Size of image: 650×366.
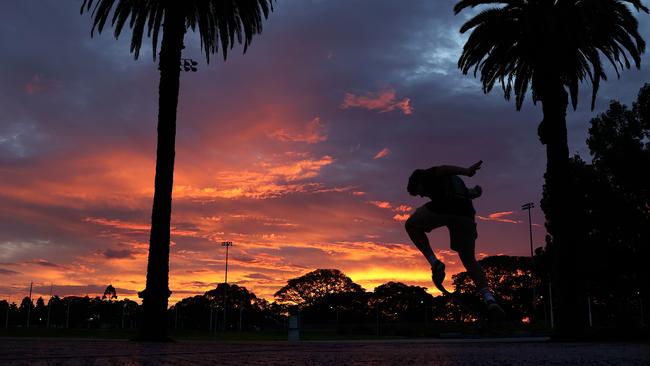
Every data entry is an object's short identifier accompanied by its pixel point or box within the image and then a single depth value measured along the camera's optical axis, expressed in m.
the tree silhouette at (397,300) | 137.75
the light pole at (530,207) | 79.69
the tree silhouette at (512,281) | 109.84
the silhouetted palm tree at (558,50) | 21.17
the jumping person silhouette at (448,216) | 5.94
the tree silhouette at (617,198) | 36.62
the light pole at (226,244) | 101.38
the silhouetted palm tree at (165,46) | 17.55
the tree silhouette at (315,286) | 145.00
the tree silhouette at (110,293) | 176.12
